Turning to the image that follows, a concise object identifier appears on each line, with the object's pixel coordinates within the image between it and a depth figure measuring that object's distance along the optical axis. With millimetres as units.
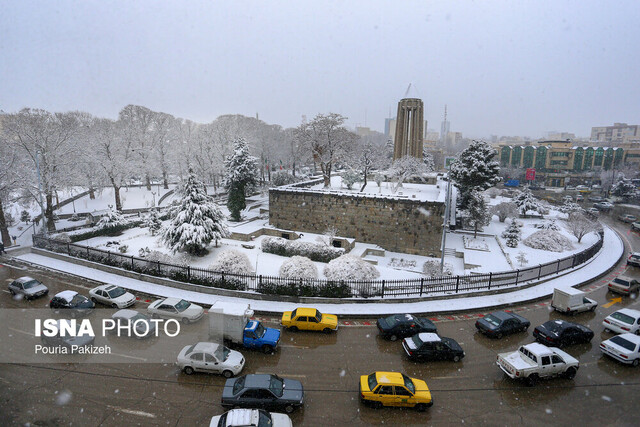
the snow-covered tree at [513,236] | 29488
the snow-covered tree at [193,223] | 23156
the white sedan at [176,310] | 14688
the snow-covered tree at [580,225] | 30453
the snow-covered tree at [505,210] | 38219
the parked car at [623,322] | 14029
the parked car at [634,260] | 23564
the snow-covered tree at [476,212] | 32906
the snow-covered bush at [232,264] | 19523
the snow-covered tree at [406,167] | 41156
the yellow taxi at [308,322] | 14180
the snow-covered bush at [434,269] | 21812
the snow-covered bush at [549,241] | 28566
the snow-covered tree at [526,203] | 42219
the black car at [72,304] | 14758
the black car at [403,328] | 13781
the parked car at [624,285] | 18656
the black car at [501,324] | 14016
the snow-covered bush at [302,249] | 24328
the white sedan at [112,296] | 15719
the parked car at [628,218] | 42097
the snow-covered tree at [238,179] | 34344
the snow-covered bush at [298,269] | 19053
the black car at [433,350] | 12234
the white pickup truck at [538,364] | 11086
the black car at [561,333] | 13336
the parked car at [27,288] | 16438
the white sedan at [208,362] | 11188
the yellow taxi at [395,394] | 9852
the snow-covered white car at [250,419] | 8188
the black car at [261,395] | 9609
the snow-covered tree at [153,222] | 29703
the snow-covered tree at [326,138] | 37281
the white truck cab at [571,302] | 16094
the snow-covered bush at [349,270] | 19109
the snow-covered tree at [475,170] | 35062
